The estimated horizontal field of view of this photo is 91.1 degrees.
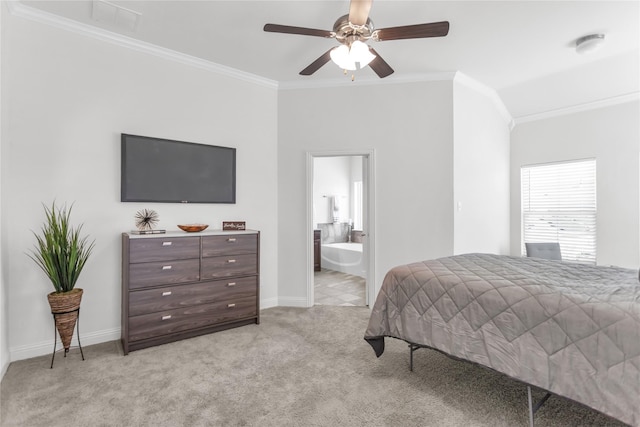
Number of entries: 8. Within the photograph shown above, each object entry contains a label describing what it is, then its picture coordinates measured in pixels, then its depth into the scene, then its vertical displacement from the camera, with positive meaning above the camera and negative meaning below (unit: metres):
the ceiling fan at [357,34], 2.13 +1.27
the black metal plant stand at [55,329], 2.45 -0.95
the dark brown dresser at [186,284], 2.69 -0.65
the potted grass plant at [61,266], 2.43 -0.40
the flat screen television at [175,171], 3.02 +0.47
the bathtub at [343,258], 5.82 -0.82
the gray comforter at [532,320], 1.34 -0.56
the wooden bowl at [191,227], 3.09 -0.11
